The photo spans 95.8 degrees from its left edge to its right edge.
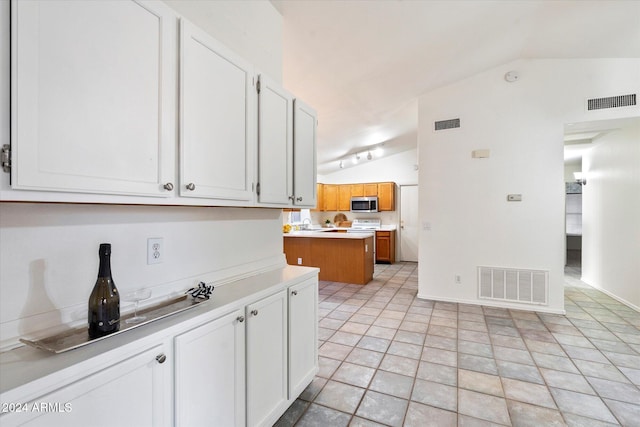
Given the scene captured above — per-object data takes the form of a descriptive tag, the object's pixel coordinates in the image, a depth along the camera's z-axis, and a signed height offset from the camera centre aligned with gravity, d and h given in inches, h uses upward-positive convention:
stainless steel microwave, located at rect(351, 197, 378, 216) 301.1 +10.1
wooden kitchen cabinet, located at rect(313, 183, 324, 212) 325.4 +19.2
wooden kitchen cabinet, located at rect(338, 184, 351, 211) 318.3 +18.2
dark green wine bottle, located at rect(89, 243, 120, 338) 38.5 -12.6
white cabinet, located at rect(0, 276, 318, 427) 31.1 -24.0
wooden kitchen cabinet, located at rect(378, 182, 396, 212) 296.8 +18.3
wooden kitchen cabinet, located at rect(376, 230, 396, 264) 286.4 -32.3
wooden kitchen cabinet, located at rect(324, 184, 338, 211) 325.3 +18.5
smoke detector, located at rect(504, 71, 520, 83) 151.6 +72.7
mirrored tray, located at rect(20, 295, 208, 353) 34.9 -16.3
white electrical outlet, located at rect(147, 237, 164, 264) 53.5 -7.0
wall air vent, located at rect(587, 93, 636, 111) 133.7 +53.3
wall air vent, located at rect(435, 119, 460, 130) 164.1 +51.7
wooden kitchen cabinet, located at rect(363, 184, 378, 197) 304.5 +25.1
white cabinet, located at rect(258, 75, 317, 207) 70.0 +17.7
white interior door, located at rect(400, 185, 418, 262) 295.7 -9.5
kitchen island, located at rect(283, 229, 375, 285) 204.5 -30.0
